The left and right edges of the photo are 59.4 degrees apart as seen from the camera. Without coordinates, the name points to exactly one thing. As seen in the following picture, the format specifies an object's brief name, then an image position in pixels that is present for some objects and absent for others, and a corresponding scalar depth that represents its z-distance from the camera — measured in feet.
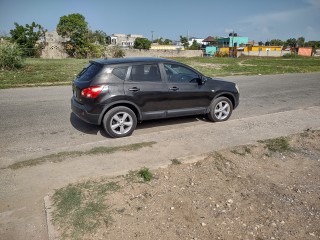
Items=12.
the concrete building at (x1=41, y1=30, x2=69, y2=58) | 108.58
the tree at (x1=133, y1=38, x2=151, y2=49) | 229.45
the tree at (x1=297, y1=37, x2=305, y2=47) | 337.48
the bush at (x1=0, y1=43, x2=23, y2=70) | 53.72
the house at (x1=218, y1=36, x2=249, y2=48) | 253.44
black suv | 18.78
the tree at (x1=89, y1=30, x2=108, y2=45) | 107.76
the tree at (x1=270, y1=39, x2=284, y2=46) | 355.68
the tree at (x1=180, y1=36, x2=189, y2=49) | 312.05
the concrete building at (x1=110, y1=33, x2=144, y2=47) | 346.54
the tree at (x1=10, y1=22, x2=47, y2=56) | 118.52
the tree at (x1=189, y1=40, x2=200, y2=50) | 266.12
